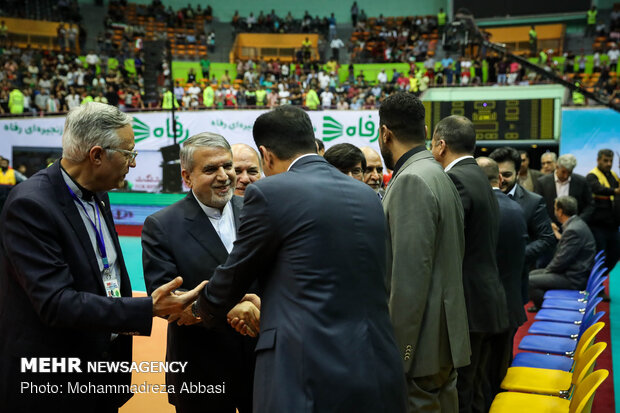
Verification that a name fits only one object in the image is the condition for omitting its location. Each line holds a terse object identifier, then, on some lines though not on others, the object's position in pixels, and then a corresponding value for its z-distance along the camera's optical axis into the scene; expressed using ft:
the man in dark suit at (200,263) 7.59
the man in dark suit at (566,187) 22.13
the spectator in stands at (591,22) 78.18
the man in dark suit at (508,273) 11.93
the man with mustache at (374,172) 12.38
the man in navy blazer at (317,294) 5.39
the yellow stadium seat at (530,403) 9.85
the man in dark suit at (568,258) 18.69
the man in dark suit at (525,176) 23.47
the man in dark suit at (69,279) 6.05
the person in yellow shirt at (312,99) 61.52
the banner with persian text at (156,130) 51.34
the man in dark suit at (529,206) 15.46
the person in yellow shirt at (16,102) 57.62
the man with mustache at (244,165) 10.52
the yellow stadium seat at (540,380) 10.76
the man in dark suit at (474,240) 9.53
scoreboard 44.91
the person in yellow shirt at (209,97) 63.16
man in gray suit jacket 7.41
